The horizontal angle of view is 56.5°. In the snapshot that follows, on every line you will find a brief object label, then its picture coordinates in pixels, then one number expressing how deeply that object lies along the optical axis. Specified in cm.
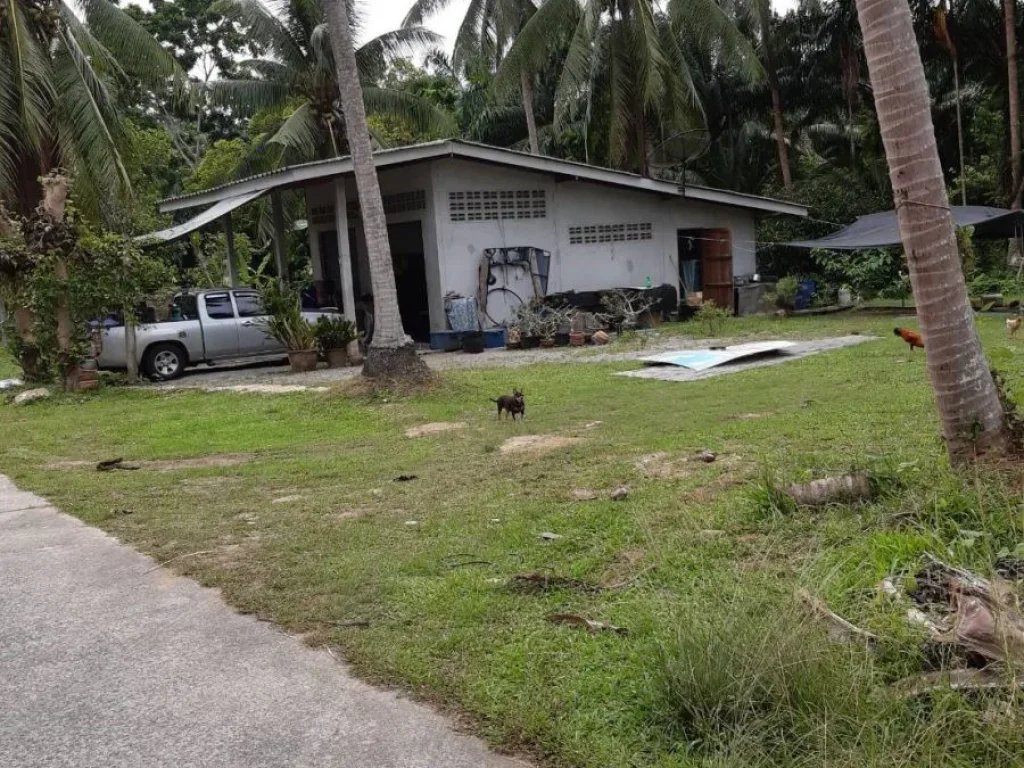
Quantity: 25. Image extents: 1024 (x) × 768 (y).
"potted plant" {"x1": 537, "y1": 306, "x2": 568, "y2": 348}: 1825
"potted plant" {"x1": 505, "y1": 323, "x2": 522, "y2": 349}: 1841
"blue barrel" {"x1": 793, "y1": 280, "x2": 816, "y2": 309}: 2197
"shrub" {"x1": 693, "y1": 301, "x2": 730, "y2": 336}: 1783
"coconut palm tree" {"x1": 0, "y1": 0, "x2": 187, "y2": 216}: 1455
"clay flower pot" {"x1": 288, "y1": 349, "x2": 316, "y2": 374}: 1670
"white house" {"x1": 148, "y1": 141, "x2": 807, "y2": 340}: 1875
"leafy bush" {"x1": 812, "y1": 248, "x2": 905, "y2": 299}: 2119
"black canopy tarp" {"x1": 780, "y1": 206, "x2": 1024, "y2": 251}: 1892
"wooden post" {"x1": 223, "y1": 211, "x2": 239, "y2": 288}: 2010
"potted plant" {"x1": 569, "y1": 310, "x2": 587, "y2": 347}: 1805
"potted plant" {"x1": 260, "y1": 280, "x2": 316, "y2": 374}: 1670
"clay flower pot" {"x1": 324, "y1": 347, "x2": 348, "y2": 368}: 1711
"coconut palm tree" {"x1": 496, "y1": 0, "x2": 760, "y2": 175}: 2259
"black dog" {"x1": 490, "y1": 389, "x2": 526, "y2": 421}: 968
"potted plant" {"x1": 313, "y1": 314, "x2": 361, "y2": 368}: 1689
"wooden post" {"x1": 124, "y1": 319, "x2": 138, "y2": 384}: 1598
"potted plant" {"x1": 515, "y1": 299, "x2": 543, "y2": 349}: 1841
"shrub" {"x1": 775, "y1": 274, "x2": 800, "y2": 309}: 2097
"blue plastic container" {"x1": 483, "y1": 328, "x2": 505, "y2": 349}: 1916
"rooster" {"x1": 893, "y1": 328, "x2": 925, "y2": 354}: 1175
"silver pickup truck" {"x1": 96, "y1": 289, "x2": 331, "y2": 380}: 1661
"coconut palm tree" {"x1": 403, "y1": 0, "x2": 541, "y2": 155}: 2545
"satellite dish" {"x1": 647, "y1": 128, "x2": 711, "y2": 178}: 2925
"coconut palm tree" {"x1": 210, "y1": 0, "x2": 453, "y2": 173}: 2223
